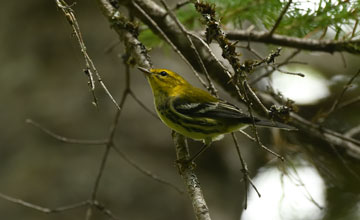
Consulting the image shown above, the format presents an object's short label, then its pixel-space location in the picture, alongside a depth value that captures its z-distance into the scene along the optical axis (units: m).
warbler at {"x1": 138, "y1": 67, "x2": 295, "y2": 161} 5.26
